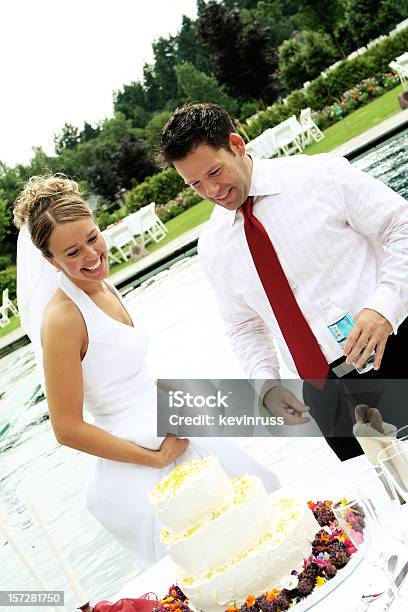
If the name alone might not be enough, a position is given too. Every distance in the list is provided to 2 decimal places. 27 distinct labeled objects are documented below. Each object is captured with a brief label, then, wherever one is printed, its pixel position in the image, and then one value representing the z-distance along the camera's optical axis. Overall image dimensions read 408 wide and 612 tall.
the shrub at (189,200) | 23.83
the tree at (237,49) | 38.50
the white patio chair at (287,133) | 20.90
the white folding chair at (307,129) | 21.34
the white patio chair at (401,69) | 20.62
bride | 2.67
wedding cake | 1.75
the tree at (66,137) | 63.88
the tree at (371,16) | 43.06
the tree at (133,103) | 66.81
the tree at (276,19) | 63.38
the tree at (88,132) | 66.12
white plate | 1.60
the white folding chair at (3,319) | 22.50
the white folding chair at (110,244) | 19.55
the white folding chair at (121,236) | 19.47
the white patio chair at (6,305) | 22.89
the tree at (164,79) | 68.25
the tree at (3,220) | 34.12
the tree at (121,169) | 39.44
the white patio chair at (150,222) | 19.30
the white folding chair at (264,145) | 20.67
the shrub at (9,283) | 28.73
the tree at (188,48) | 69.81
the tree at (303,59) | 36.91
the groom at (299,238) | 2.39
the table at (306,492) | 2.00
